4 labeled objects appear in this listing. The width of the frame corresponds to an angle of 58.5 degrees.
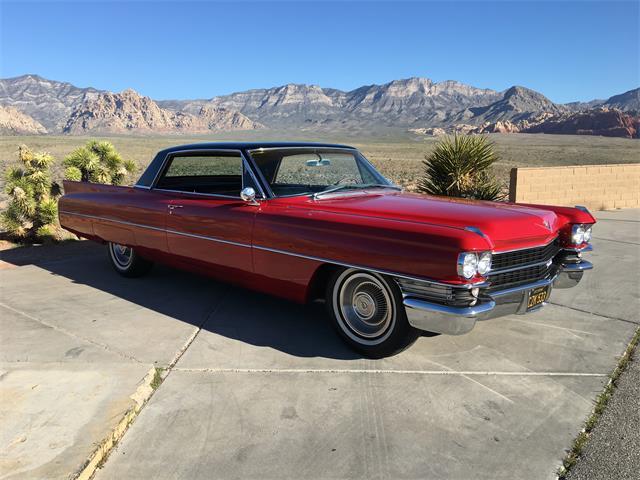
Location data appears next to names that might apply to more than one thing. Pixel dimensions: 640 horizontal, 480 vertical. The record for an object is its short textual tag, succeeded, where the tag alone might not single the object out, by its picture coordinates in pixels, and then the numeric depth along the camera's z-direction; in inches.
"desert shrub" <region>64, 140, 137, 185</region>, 363.3
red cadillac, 138.0
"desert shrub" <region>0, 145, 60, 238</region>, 332.8
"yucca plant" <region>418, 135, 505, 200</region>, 393.1
